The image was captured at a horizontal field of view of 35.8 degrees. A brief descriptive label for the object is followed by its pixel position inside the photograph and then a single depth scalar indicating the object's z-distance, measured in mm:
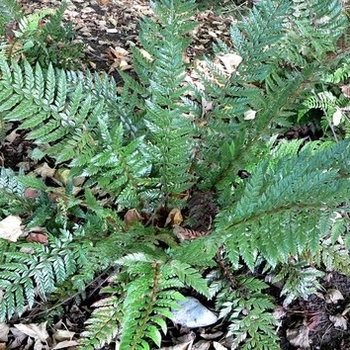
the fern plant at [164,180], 1653
